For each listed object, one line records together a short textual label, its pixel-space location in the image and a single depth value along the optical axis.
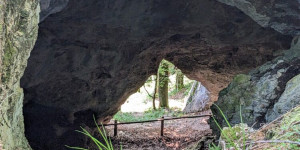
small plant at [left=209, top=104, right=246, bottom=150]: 2.58
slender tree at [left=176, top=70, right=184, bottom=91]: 20.49
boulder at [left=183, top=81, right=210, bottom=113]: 14.41
